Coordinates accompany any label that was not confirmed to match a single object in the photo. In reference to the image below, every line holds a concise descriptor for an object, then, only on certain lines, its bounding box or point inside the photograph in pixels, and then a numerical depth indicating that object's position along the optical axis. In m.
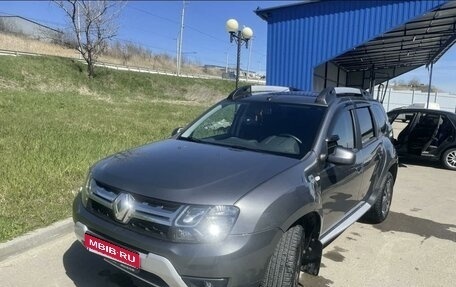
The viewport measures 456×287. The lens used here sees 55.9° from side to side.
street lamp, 14.34
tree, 32.88
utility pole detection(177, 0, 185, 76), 49.05
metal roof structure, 12.31
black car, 10.46
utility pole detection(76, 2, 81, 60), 33.12
